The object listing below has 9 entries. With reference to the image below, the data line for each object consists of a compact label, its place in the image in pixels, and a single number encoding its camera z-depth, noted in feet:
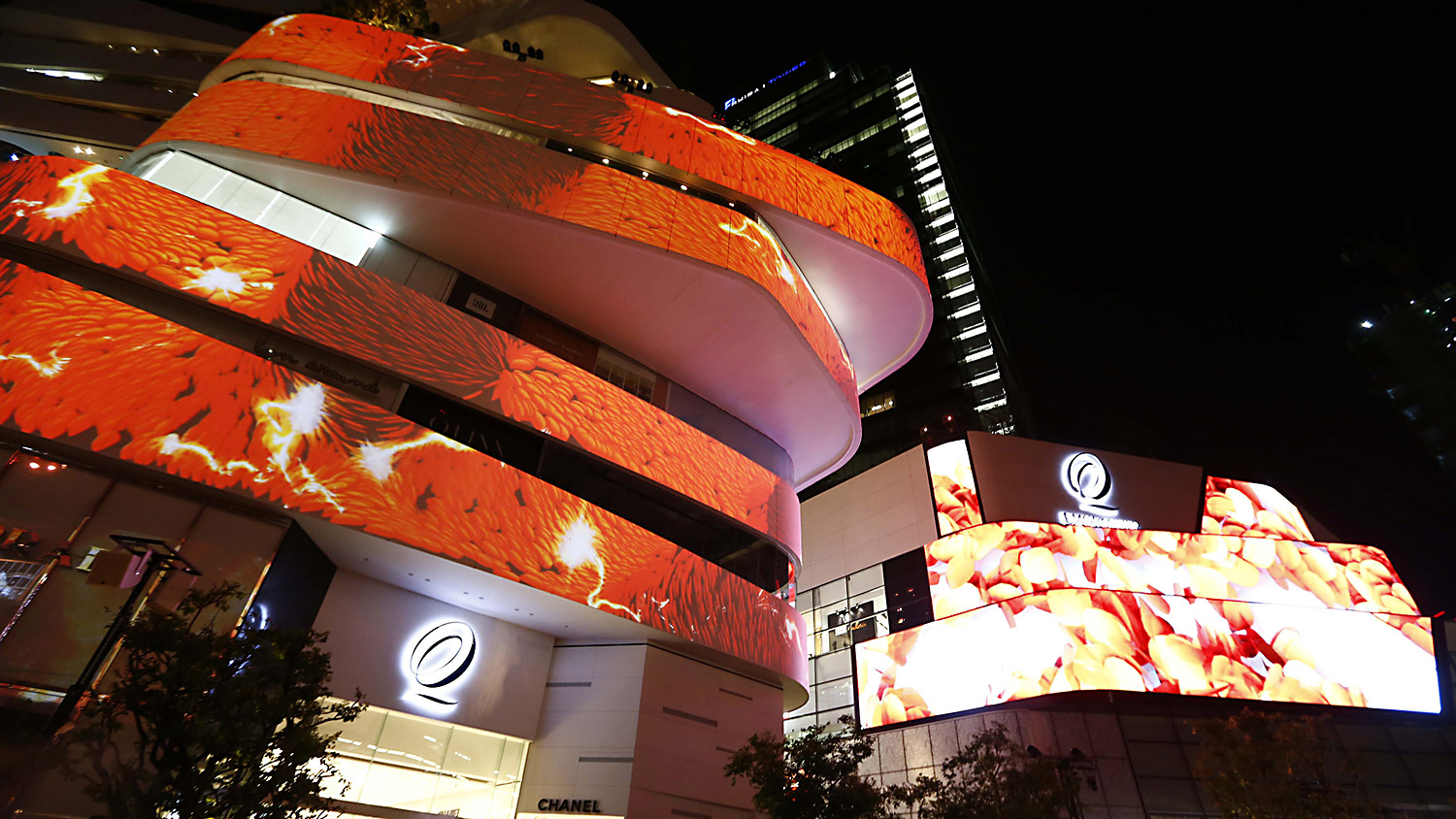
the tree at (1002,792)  46.29
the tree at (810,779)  43.78
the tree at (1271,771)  51.37
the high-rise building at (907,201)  167.32
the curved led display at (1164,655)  66.95
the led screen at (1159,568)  75.61
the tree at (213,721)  25.94
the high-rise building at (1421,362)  163.63
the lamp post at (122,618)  26.61
